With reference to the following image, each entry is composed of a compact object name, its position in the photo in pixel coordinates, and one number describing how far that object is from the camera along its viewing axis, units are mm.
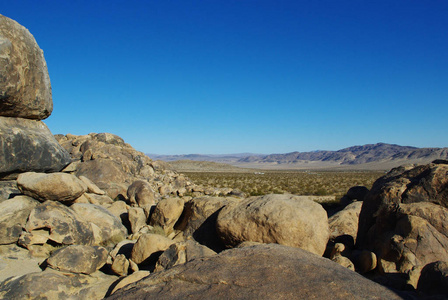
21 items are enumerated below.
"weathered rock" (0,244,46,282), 7227
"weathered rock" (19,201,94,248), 8289
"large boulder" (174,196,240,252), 9234
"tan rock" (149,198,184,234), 10367
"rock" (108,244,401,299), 4238
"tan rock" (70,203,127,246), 9531
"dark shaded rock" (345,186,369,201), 19895
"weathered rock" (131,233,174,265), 7664
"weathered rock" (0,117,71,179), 9156
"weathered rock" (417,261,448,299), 4844
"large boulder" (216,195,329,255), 7492
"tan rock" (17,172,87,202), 8820
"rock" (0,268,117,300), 5793
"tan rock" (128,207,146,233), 10602
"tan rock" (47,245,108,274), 7172
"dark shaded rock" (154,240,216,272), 6539
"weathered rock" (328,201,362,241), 10525
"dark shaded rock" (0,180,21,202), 9516
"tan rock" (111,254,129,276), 7516
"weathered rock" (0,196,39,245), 8180
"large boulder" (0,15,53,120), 8773
